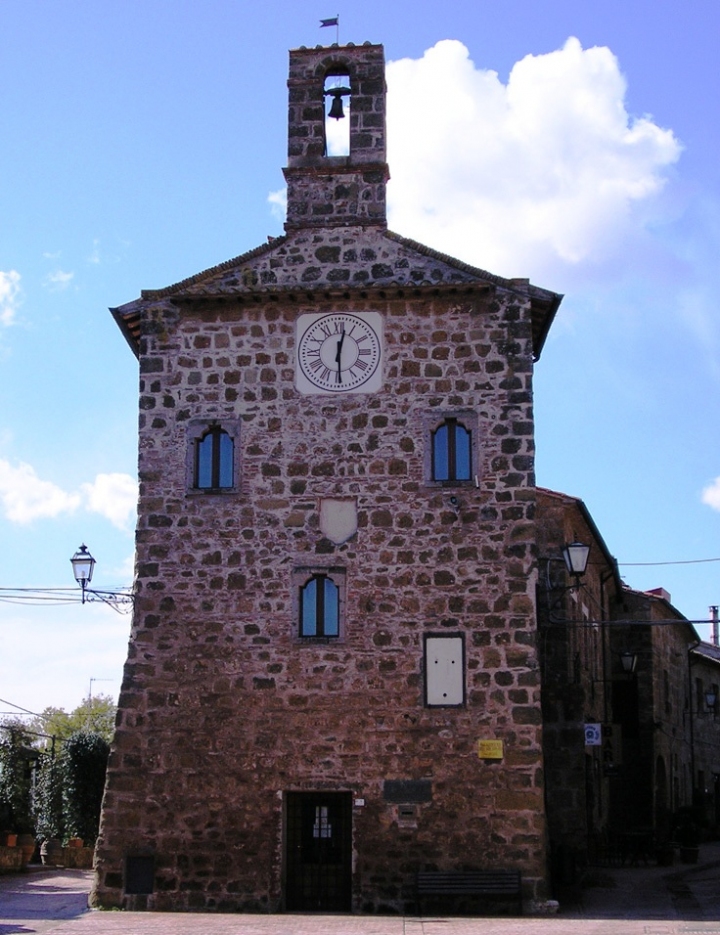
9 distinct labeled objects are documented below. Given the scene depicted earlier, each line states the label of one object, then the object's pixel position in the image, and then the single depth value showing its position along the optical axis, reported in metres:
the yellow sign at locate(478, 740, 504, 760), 16.92
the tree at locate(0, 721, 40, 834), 23.75
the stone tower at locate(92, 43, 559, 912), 17.02
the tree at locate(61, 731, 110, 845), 27.52
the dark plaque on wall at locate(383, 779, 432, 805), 16.94
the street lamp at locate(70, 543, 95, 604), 17.92
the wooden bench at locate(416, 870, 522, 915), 16.44
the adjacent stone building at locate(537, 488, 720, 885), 22.42
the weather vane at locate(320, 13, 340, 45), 19.90
